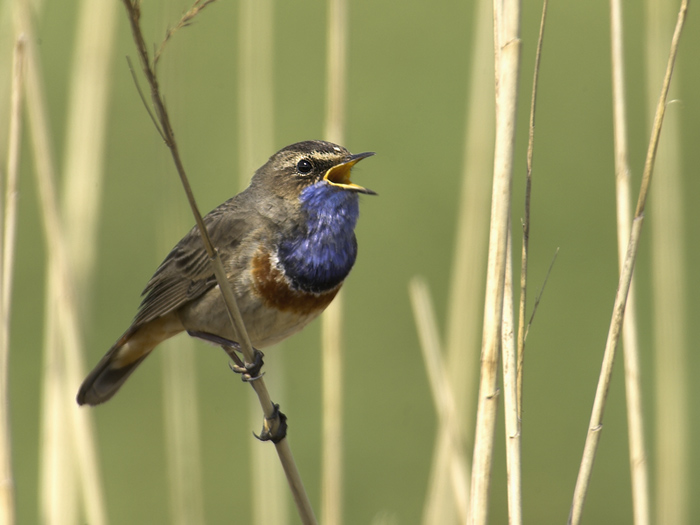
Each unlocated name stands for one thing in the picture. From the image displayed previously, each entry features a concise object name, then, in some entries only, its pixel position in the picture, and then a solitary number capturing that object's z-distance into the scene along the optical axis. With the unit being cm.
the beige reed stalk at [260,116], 604
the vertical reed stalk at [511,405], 374
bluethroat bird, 514
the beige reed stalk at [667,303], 602
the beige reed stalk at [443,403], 518
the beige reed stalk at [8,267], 438
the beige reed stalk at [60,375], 515
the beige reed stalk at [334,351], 519
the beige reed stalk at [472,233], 581
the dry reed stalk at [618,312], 365
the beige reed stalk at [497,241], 345
